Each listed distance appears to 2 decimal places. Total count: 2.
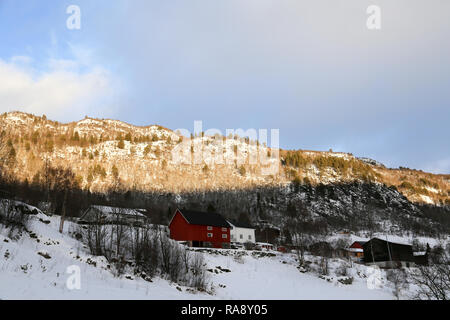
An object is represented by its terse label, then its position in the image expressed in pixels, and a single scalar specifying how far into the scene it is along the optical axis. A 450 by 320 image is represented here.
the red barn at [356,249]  88.56
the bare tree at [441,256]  70.94
